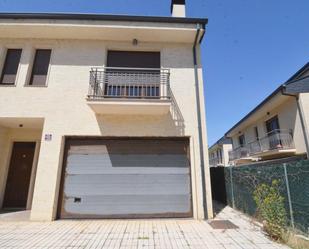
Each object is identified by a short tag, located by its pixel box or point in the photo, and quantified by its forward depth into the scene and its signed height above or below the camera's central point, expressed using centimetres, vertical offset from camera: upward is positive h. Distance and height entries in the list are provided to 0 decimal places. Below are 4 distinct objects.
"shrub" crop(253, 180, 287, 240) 415 -100
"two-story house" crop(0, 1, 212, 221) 605 +200
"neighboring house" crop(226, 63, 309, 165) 1149 +373
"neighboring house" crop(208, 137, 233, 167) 2862 +341
